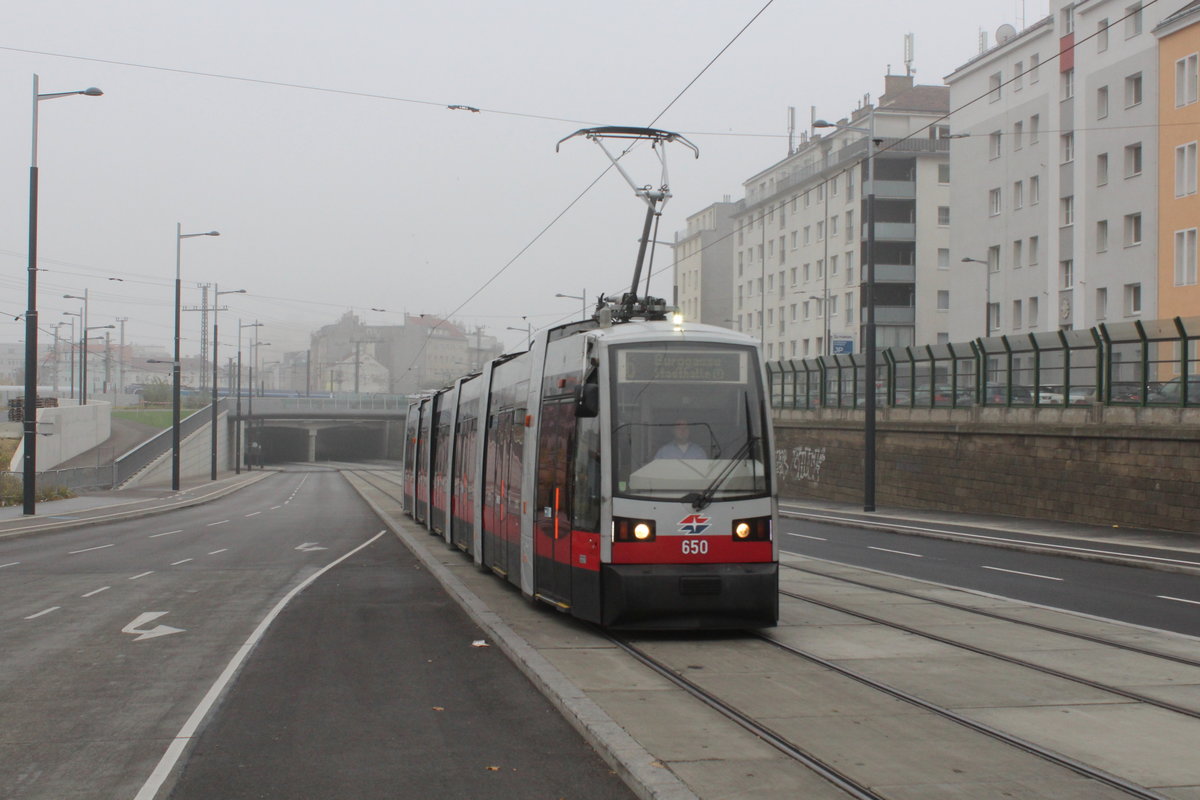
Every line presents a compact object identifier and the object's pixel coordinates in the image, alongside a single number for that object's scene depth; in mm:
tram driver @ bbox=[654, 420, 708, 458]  11164
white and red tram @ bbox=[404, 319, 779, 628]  10914
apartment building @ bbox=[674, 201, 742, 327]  98000
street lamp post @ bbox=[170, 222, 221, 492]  47219
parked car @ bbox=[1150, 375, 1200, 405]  23672
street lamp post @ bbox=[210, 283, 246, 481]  63031
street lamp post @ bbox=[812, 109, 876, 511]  30484
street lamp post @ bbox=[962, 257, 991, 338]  56031
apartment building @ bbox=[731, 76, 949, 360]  74000
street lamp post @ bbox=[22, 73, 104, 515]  29922
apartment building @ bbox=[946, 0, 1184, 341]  45719
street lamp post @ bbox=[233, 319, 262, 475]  78188
